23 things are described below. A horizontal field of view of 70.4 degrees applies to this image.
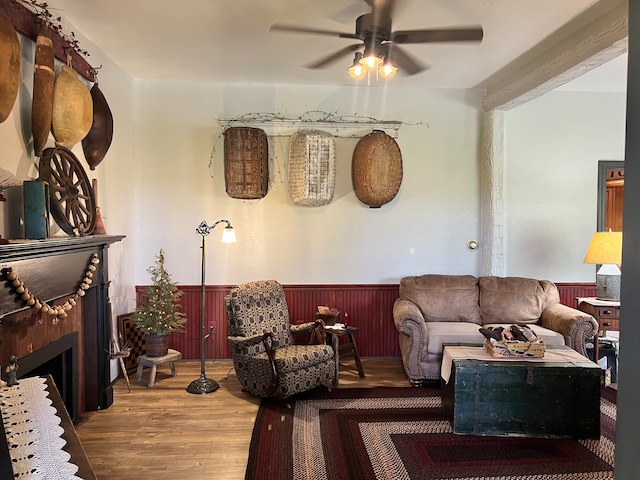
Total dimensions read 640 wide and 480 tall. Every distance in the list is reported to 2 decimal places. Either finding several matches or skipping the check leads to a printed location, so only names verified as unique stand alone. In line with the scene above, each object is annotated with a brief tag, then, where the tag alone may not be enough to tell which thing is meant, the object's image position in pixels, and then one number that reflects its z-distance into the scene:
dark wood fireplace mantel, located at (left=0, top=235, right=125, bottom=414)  2.44
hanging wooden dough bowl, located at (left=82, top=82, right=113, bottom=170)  3.54
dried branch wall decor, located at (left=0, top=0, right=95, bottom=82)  2.57
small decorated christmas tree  4.04
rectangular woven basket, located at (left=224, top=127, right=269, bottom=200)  4.60
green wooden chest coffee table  3.04
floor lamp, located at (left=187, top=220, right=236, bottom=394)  3.94
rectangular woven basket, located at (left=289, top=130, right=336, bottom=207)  4.63
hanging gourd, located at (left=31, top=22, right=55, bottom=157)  2.68
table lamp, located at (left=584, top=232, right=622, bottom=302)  4.26
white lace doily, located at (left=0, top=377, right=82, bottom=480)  1.25
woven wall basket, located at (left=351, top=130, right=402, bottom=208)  4.72
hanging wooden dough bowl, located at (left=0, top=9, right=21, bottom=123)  2.23
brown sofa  4.00
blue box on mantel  2.51
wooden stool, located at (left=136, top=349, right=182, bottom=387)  4.05
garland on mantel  2.33
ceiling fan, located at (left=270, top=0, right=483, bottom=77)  2.62
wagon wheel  2.84
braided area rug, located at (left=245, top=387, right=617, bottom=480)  2.67
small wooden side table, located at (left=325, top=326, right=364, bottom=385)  4.02
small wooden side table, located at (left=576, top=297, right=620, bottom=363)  4.23
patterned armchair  3.63
